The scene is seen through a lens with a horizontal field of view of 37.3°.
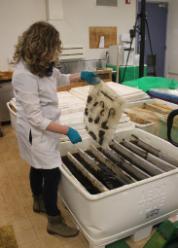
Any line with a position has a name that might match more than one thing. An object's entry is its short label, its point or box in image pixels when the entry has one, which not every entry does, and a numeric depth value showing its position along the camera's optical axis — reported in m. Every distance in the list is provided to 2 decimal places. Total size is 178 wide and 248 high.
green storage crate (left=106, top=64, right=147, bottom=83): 4.30
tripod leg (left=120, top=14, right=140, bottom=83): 3.75
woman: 1.31
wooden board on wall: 4.51
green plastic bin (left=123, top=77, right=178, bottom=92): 2.39
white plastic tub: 1.25
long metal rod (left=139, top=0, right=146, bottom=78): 2.87
